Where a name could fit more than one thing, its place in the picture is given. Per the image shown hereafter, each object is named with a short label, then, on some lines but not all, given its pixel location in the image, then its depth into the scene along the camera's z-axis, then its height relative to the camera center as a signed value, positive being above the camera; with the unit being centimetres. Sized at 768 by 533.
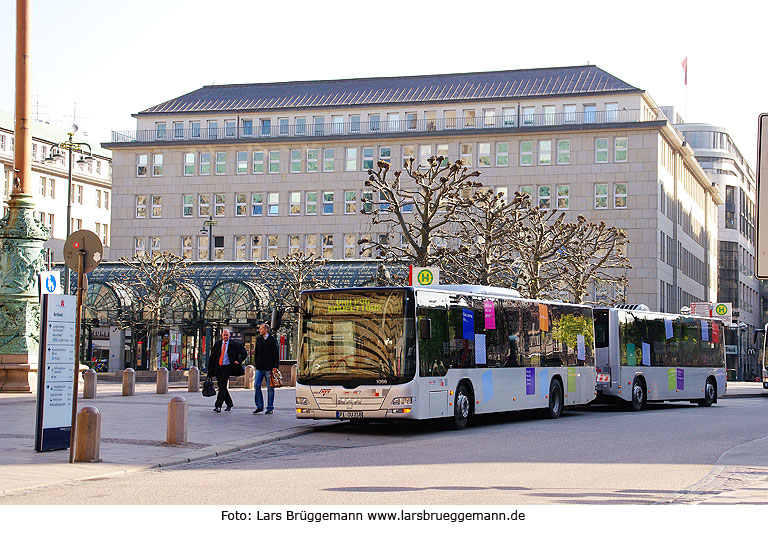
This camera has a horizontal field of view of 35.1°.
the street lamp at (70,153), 4329 +727
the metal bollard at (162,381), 3369 -84
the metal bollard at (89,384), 2981 -83
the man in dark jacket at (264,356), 2409 -10
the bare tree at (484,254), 3912 +326
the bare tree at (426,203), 3416 +437
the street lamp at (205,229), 7979 +852
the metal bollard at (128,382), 3164 -83
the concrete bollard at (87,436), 1503 -107
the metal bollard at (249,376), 3841 -80
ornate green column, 2877 +129
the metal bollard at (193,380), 3488 -85
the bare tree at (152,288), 6531 +345
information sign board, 1532 -26
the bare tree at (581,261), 4601 +359
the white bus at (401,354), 2067 -4
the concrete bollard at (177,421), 1736 -101
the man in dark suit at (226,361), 2447 -20
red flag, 10576 +2517
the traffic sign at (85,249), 1504 +125
